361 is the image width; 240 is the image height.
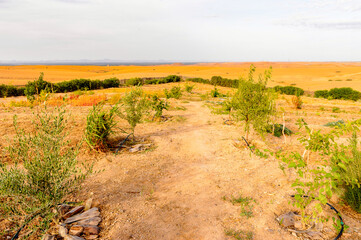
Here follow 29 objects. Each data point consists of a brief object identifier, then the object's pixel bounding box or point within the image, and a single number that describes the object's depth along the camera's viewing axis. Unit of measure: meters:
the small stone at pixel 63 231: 3.09
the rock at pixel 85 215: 3.39
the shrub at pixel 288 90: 25.42
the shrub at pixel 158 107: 9.67
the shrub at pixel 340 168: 3.19
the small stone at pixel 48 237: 2.98
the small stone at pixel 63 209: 3.51
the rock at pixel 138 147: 6.42
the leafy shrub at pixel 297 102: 13.98
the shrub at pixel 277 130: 8.23
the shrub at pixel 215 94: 17.19
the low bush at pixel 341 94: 21.78
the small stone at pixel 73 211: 3.55
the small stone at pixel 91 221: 3.36
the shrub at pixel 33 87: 15.14
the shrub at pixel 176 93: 14.88
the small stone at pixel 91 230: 3.23
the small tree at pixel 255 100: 6.59
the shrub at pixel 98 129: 6.02
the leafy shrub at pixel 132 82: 23.84
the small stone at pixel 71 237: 3.04
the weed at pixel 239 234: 3.28
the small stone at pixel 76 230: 3.16
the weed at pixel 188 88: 17.66
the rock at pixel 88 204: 3.76
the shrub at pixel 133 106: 7.08
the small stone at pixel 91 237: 3.15
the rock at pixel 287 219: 3.57
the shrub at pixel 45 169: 2.95
